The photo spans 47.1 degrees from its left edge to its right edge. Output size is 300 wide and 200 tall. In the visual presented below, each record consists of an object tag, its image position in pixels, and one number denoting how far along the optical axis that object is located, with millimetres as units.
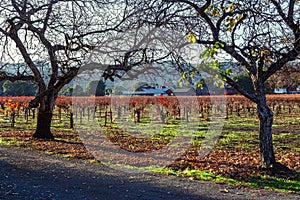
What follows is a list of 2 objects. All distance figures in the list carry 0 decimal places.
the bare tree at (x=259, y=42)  7676
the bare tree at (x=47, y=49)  12484
